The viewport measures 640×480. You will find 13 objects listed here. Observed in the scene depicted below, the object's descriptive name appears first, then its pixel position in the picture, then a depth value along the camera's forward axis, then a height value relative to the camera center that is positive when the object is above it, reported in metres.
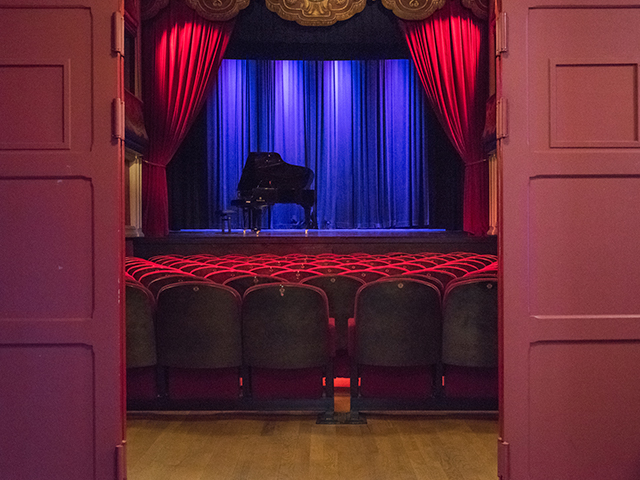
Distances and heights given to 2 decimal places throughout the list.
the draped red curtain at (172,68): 9.70 +2.63
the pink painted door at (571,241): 2.02 -0.01
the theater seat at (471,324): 2.96 -0.41
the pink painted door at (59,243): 1.99 -0.01
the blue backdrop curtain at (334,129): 12.27 +2.15
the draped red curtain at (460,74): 9.69 +2.53
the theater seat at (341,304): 3.47 -0.36
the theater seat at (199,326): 2.97 -0.41
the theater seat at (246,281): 3.43 -0.23
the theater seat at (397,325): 2.99 -0.41
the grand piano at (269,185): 10.06 +0.88
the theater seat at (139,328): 2.99 -0.42
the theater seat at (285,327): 2.95 -0.42
